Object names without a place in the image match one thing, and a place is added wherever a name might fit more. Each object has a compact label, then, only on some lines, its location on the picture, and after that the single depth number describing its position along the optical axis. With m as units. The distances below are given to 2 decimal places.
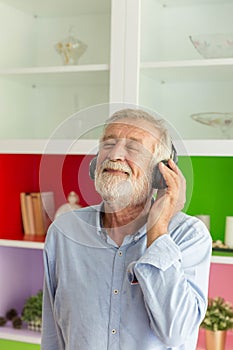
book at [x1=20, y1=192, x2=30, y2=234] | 2.84
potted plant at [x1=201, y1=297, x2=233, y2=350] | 2.38
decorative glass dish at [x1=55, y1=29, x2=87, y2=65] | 2.68
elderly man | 1.33
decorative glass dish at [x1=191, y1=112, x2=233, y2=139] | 2.40
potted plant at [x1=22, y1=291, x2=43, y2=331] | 2.66
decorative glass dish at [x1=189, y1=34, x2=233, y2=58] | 2.38
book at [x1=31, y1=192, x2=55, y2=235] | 2.83
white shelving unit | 2.39
